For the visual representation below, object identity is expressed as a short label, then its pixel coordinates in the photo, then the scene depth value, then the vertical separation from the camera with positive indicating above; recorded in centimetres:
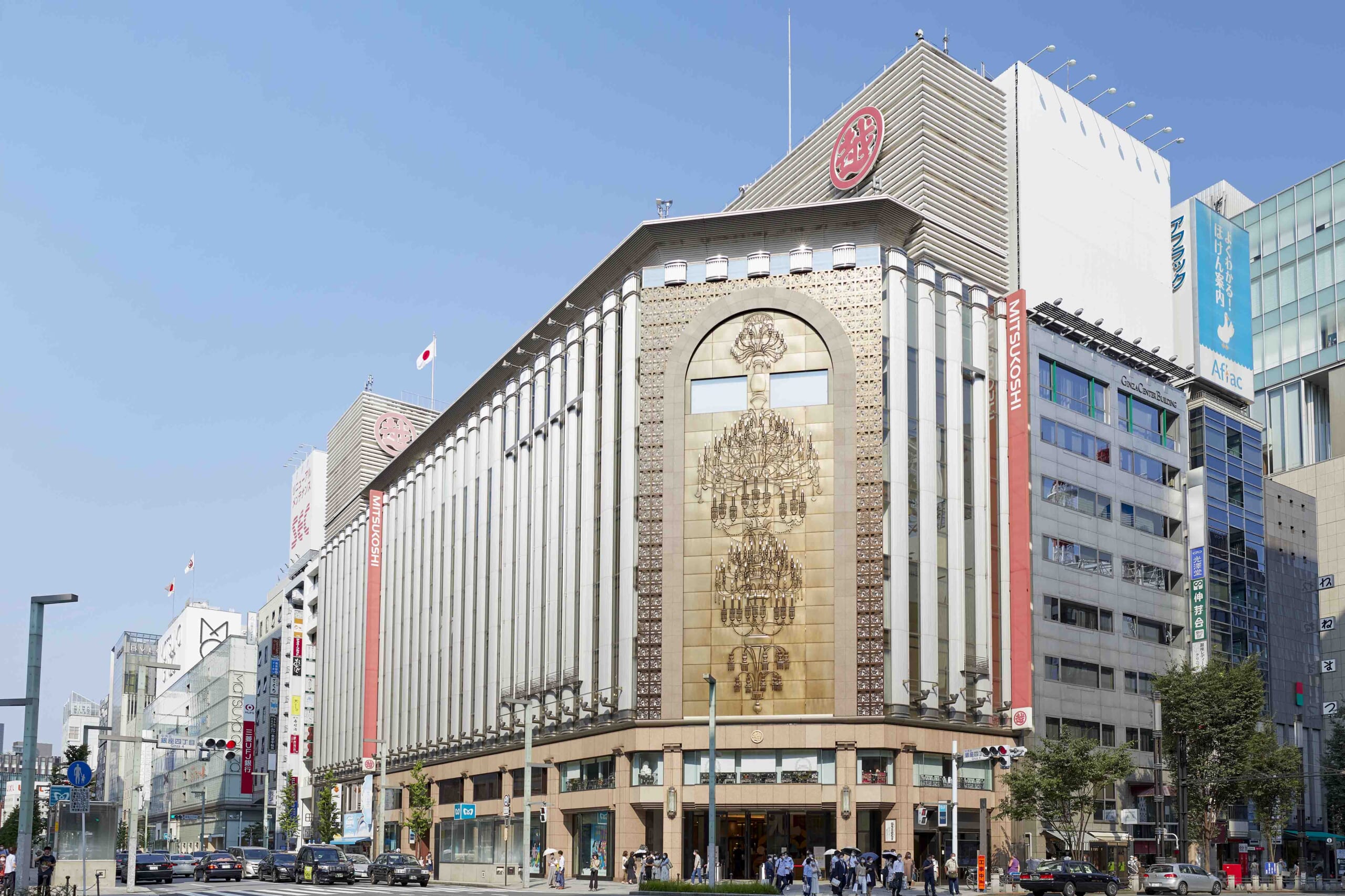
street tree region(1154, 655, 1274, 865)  7044 -313
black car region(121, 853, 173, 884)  6731 -1031
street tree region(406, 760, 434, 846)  8894 -958
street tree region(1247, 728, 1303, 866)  7025 -524
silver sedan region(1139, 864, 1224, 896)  5759 -902
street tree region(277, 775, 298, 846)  12481 -1385
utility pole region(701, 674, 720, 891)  4841 -680
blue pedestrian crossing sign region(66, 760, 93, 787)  3719 -318
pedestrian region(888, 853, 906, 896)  4944 -759
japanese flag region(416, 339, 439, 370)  11475 +2616
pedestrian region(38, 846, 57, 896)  4700 -752
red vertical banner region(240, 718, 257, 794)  15374 -893
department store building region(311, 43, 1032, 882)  6144 +732
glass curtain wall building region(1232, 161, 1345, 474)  11988 +3211
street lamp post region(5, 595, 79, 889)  3706 -205
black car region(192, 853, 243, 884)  6731 -1031
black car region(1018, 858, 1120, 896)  5272 -826
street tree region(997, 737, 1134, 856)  6038 -500
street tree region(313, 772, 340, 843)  11169 -1304
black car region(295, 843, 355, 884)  6506 -986
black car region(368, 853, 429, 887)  6281 -974
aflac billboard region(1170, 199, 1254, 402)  8569 +2438
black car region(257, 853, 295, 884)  6931 -1065
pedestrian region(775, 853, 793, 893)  4875 -746
